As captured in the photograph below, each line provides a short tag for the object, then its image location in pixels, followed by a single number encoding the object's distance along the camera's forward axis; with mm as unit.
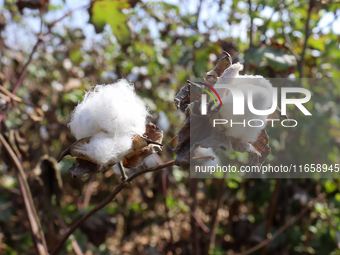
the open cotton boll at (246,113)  208
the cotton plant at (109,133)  210
